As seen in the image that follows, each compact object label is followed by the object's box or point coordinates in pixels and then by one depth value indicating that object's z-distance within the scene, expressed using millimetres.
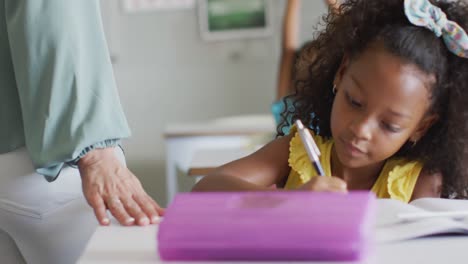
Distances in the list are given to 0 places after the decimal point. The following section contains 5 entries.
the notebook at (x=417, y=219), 1180
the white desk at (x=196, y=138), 3943
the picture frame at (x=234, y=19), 5051
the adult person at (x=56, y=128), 1426
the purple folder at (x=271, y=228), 1046
